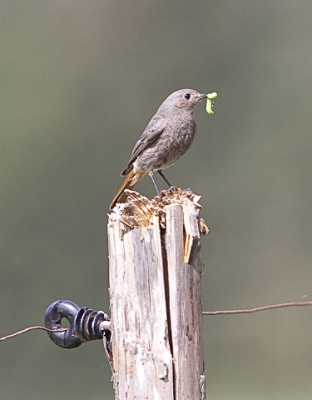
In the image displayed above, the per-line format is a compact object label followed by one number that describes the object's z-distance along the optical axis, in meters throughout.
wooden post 5.74
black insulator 6.48
